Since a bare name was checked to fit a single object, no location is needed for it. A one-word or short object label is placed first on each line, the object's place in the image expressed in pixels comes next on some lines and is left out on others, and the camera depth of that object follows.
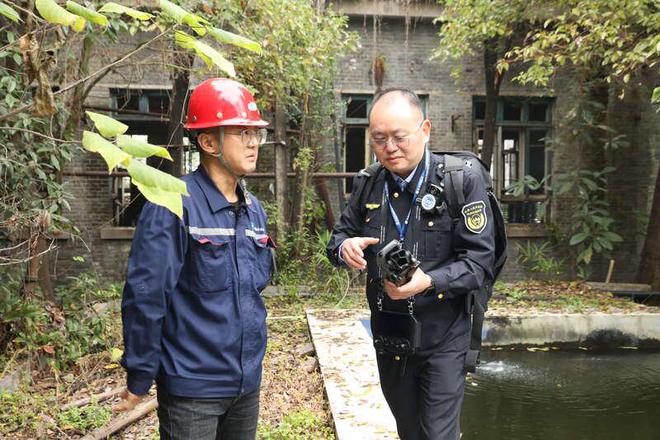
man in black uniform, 2.59
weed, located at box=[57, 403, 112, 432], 4.12
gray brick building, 11.74
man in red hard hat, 1.99
